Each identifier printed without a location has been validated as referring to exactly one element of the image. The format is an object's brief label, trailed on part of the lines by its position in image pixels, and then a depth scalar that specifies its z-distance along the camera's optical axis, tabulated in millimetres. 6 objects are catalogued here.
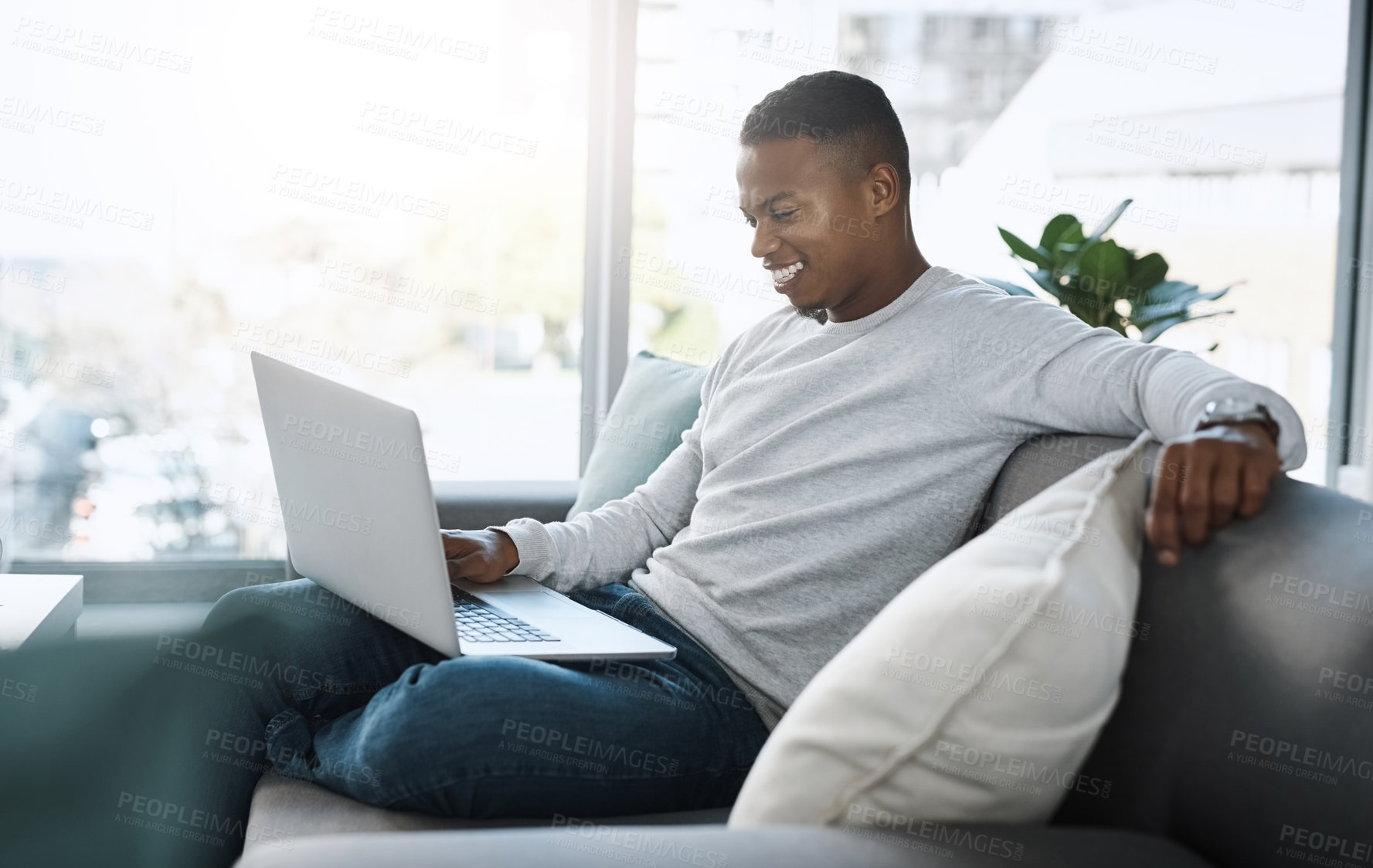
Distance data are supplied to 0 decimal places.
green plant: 2271
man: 1023
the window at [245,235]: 2732
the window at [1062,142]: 3012
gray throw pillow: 1880
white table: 1482
